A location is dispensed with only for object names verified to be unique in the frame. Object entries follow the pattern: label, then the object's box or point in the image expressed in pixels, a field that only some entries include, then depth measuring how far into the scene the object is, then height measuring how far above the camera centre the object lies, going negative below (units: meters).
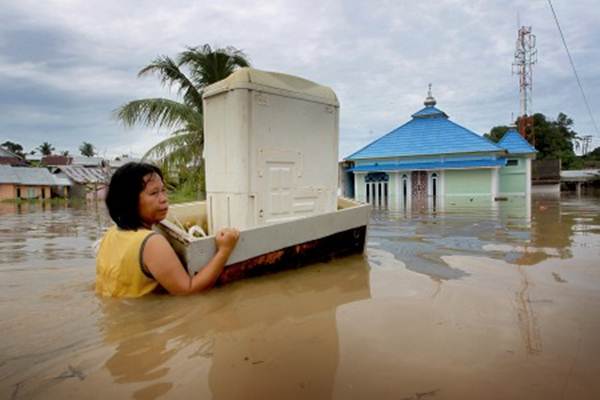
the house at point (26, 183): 34.41 +0.95
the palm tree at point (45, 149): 65.71 +7.18
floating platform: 2.95 -0.44
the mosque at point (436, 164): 20.11 +1.15
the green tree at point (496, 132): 45.81 +6.05
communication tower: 27.55 +8.38
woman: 2.56 -0.35
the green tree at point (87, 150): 65.25 +6.88
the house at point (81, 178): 38.58 +1.51
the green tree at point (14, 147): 62.80 +7.38
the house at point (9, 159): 46.75 +4.18
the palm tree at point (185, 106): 13.38 +2.82
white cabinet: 3.52 +0.38
